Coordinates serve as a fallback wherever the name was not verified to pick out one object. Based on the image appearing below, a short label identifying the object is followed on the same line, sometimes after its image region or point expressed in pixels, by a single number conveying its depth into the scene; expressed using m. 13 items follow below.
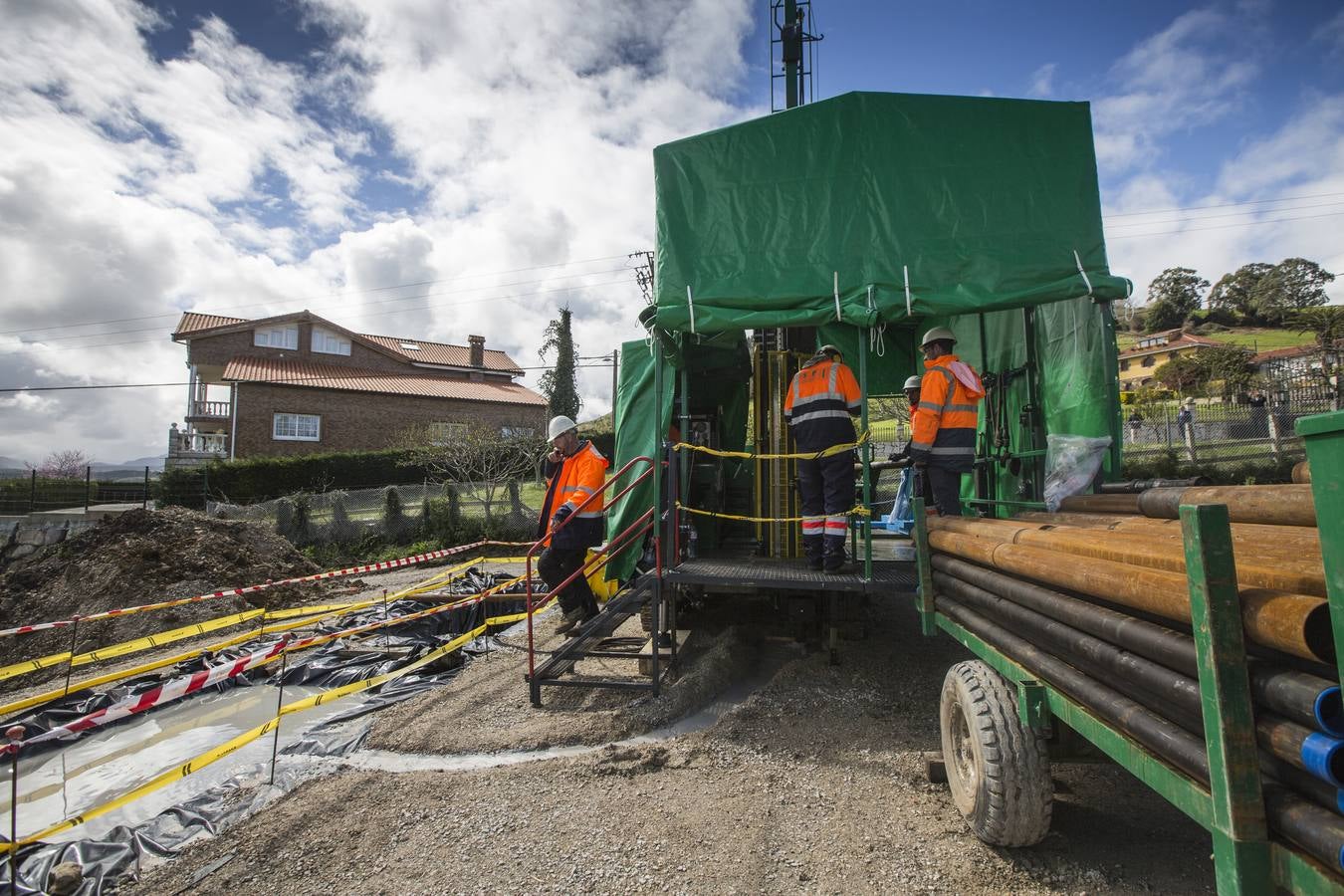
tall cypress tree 31.16
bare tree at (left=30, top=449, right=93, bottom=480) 20.73
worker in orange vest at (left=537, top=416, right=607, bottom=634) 6.49
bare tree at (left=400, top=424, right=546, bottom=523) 21.59
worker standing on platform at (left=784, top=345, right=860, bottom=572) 5.13
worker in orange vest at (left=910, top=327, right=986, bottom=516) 4.92
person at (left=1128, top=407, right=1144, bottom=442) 19.15
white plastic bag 4.93
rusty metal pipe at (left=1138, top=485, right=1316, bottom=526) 2.03
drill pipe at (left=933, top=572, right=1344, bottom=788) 1.31
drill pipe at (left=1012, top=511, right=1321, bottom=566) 1.77
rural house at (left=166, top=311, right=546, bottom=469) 28.66
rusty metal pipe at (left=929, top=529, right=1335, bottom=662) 1.36
